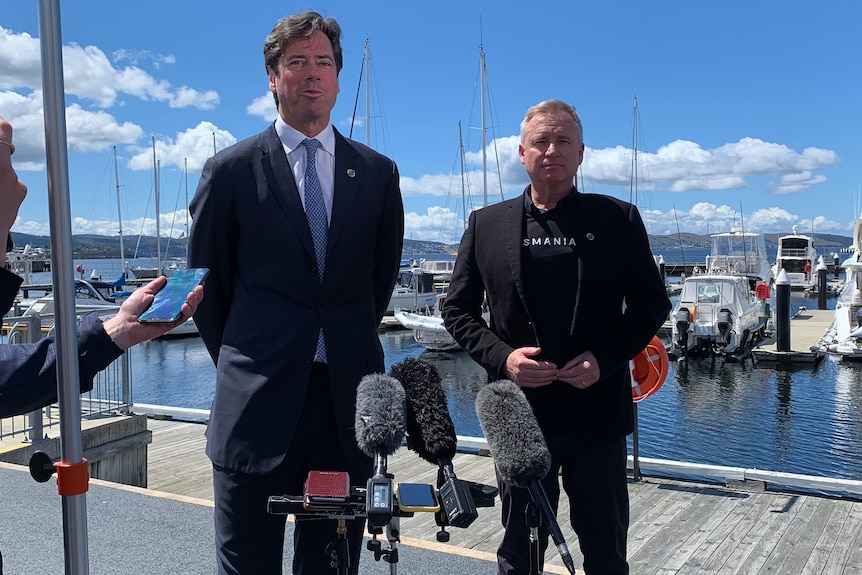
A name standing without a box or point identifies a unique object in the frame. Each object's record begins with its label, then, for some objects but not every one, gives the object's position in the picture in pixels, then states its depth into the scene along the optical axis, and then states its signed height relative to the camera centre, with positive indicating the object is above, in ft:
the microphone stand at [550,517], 5.35 -2.07
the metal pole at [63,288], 5.34 -0.16
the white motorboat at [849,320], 80.68 -8.62
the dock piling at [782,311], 79.20 -6.50
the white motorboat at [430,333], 96.22 -9.88
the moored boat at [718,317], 85.15 -7.74
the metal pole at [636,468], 19.26 -5.72
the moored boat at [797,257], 177.48 -1.09
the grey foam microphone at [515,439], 6.09 -1.61
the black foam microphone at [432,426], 5.41 -1.42
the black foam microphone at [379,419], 5.67 -1.27
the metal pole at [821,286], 134.00 -6.38
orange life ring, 18.78 -3.07
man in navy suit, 7.00 -0.45
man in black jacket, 8.41 -0.78
